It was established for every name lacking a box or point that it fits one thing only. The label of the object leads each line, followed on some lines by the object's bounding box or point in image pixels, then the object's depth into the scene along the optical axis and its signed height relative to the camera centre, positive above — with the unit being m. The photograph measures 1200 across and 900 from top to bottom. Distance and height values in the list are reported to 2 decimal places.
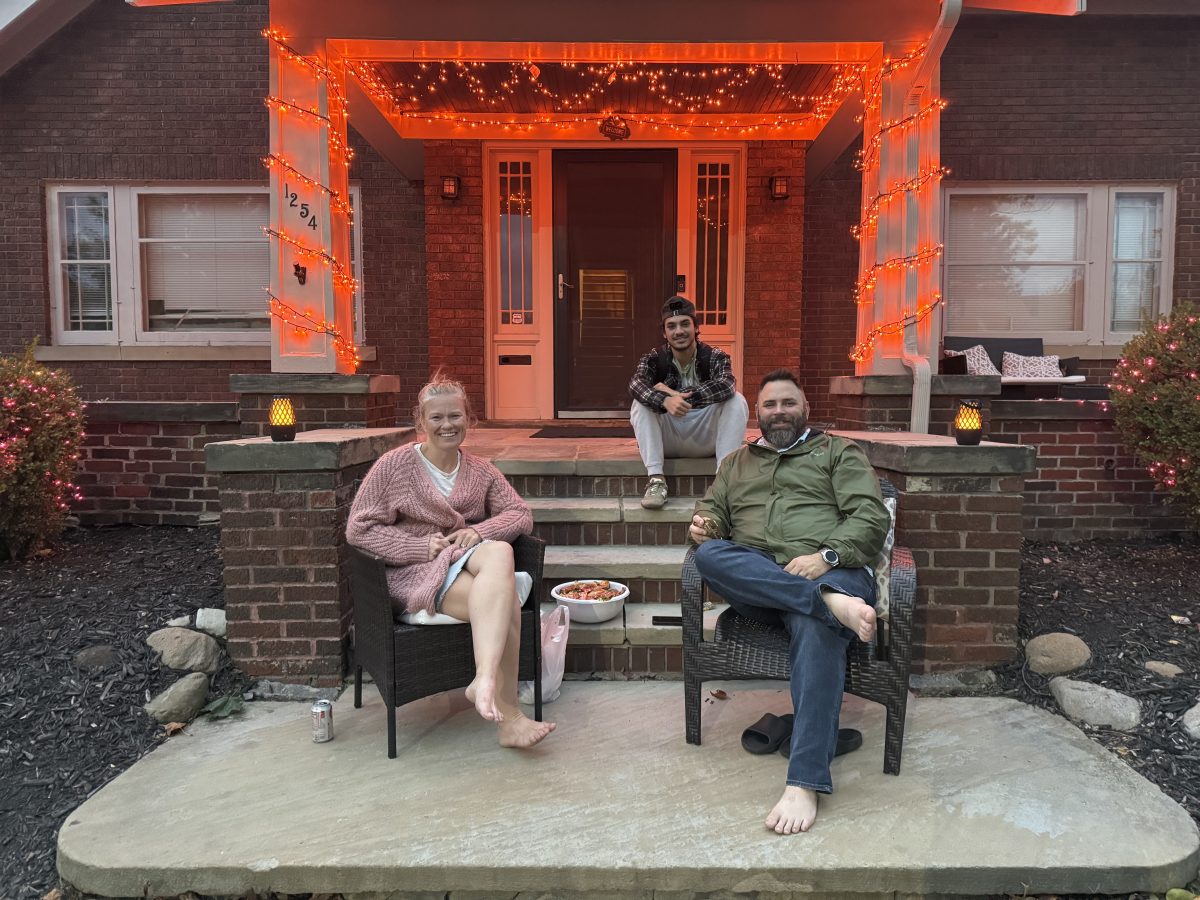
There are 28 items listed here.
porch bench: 6.17 +0.53
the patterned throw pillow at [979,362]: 6.20 +0.43
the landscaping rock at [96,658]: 2.93 -0.96
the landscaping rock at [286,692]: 2.92 -1.08
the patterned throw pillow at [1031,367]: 6.39 +0.40
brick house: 6.39 +1.82
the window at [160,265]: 6.93 +1.35
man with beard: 2.13 -0.43
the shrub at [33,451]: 3.70 -0.20
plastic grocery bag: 2.77 -0.89
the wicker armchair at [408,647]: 2.39 -0.76
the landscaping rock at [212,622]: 3.20 -0.89
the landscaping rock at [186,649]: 2.97 -0.94
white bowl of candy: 3.01 -0.74
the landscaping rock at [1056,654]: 3.04 -0.97
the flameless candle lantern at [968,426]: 3.04 -0.05
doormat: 5.46 -0.14
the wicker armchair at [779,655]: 2.28 -0.75
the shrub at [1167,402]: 4.05 +0.07
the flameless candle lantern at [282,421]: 3.04 -0.04
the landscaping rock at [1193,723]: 2.61 -1.07
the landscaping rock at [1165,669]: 2.97 -1.00
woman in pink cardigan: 2.39 -0.42
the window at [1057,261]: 6.75 +1.37
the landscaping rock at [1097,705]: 2.72 -1.06
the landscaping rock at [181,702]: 2.72 -1.05
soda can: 2.52 -1.03
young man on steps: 3.74 +0.06
